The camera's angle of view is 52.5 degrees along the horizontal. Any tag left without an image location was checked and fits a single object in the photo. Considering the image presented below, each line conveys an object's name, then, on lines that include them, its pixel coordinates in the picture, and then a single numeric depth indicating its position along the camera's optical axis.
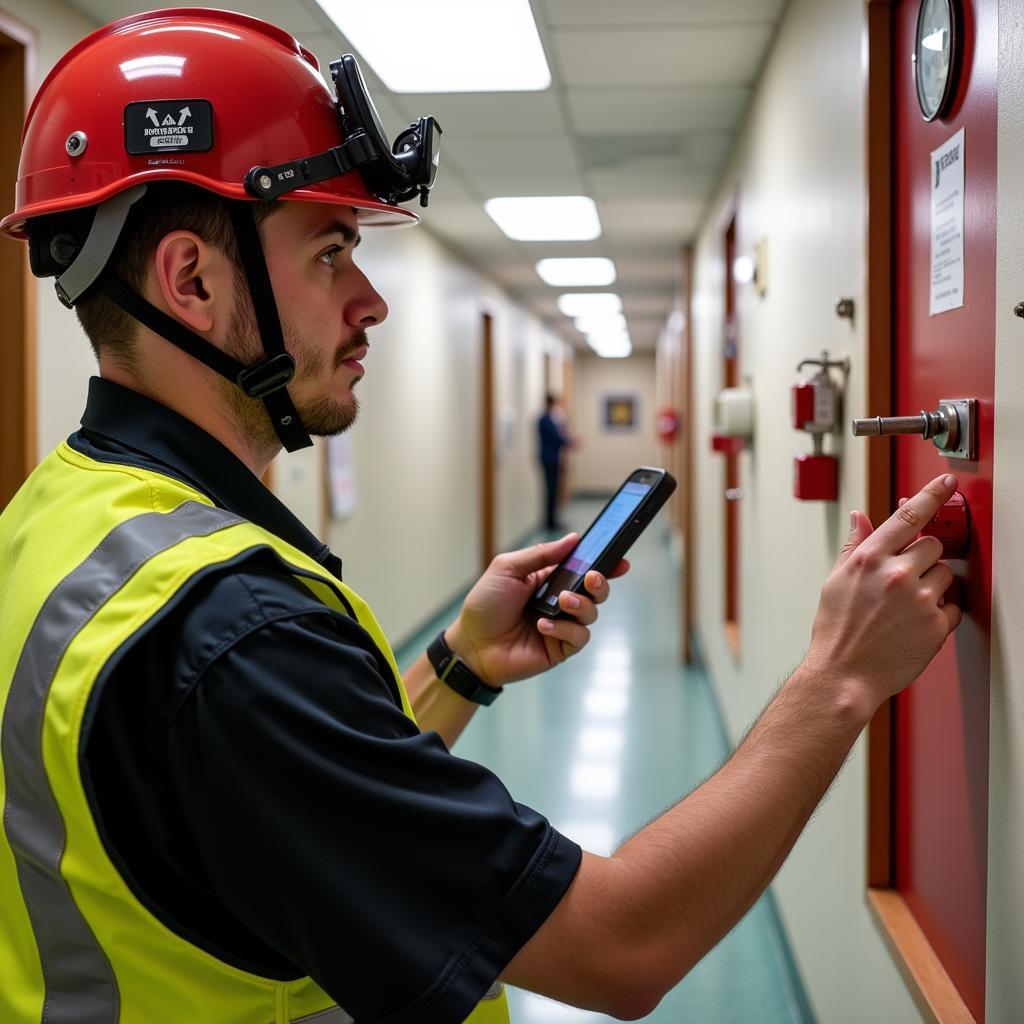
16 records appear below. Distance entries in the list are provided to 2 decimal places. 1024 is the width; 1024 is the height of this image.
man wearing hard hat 0.74
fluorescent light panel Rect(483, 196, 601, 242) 5.51
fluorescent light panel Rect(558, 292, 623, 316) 9.92
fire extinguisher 2.01
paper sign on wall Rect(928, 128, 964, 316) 1.29
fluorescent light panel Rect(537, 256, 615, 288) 7.77
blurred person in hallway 11.87
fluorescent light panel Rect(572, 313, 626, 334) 11.93
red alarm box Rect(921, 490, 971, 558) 1.21
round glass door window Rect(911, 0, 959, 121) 1.28
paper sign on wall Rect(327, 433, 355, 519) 4.55
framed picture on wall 18.19
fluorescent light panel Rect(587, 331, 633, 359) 14.38
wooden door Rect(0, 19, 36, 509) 2.49
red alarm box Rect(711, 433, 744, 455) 4.03
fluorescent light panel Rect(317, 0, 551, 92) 2.83
